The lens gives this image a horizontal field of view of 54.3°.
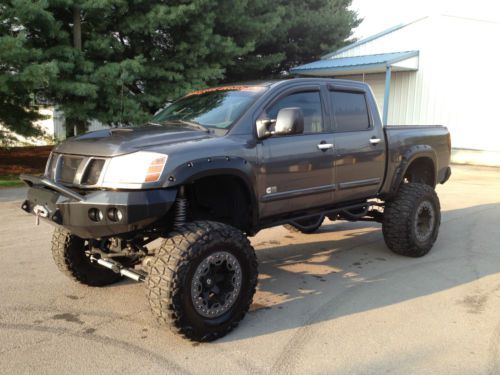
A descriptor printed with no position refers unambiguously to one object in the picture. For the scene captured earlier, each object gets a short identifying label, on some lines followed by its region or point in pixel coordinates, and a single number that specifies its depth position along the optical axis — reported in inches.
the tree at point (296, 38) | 740.0
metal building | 687.7
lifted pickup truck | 142.9
